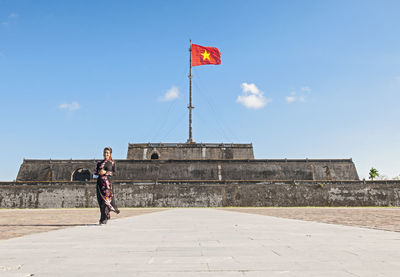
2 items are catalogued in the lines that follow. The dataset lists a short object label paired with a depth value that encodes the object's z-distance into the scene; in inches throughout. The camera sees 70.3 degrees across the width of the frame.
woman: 244.2
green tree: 1801.2
